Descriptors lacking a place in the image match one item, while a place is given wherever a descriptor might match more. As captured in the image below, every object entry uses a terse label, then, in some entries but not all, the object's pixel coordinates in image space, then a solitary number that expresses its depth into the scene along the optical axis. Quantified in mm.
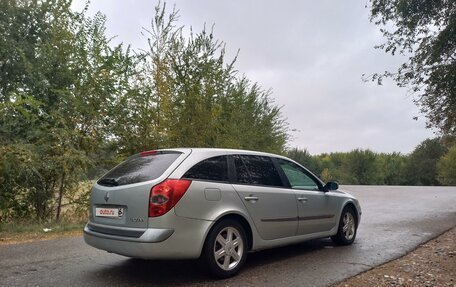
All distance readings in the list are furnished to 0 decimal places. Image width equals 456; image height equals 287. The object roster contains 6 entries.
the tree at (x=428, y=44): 9109
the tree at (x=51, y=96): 10523
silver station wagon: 4852
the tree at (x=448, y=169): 66500
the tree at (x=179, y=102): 12391
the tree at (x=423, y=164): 75938
